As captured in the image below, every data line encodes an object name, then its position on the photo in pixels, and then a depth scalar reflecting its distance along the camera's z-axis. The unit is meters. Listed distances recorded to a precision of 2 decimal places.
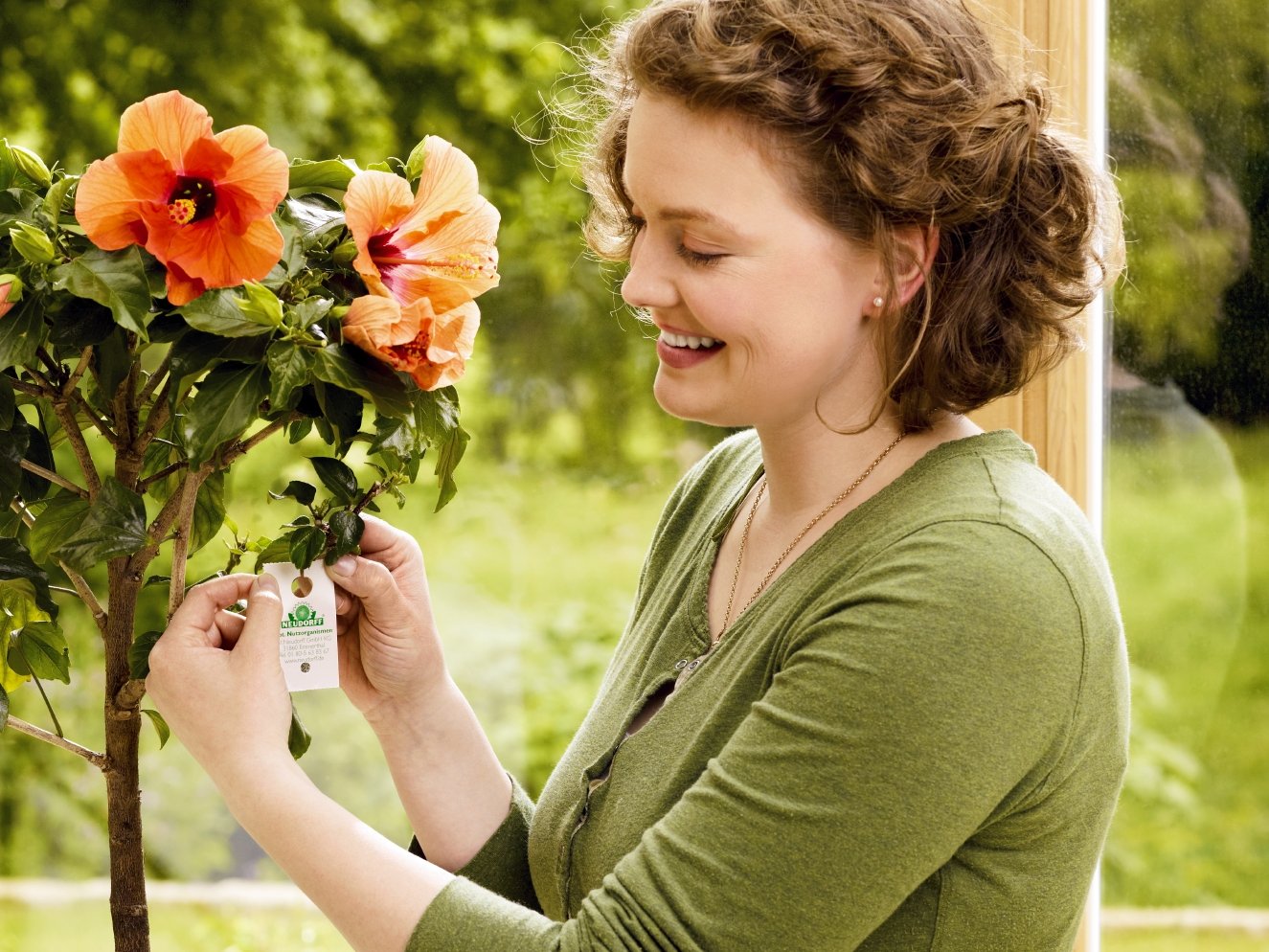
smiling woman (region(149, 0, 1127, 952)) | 1.88
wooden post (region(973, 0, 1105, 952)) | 2.31
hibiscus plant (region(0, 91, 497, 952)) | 1.86
